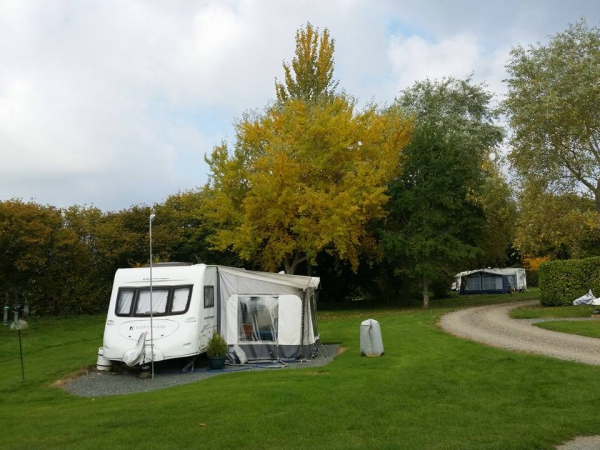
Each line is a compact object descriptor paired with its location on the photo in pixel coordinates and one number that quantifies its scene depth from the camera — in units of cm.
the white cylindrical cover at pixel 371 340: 1330
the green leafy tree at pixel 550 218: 2403
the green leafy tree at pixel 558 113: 2270
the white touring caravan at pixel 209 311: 1323
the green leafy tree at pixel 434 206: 2878
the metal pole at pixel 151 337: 1266
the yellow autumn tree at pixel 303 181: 2702
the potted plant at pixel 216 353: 1341
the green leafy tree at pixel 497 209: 2720
